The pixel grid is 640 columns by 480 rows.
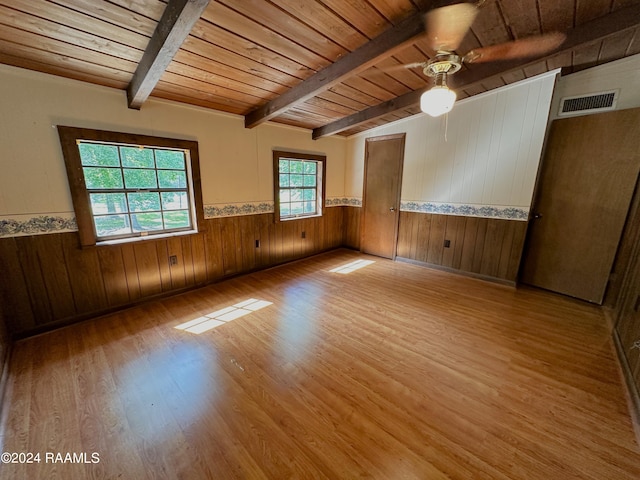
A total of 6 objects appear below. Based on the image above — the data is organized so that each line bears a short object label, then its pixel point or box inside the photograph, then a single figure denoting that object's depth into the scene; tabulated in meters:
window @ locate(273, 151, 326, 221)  3.92
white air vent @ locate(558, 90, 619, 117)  2.62
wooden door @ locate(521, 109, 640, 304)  2.55
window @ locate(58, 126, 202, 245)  2.25
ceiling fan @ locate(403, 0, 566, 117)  1.62
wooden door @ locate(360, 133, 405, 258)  4.24
